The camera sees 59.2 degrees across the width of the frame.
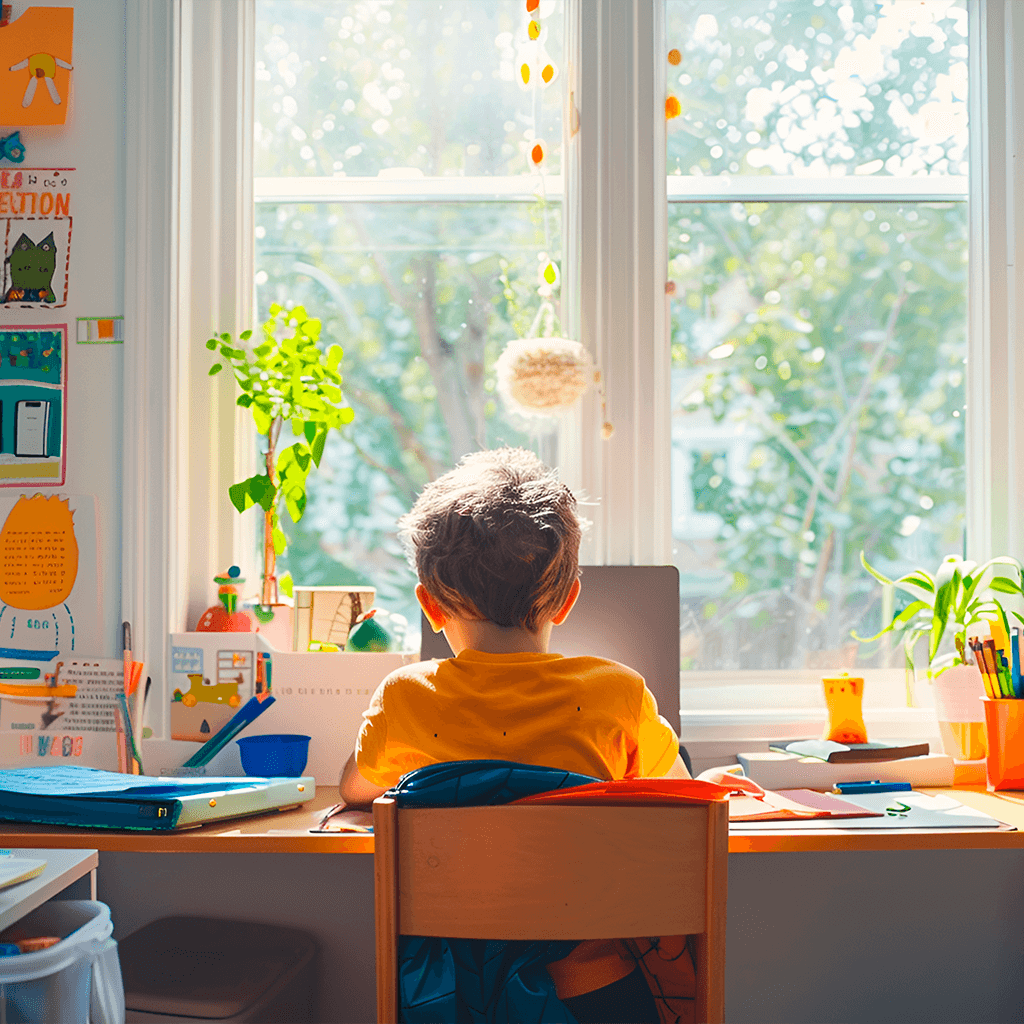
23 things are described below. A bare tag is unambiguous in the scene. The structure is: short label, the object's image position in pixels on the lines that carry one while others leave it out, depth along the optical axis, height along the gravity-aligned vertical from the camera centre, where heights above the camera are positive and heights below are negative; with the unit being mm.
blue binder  1205 -369
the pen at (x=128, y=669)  1514 -239
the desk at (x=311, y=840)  1179 -408
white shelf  914 -384
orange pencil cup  1527 -364
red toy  1663 -151
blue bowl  1489 -369
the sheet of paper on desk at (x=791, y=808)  1289 -410
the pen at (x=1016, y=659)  1570 -227
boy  1062 -169
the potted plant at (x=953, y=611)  1632 -155
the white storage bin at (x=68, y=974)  969 -492
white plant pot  1613 -329
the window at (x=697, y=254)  1814 +573
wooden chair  859 -328
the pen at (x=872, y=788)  1503 -432
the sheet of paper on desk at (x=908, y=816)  1258 -418
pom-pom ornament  1701 +300
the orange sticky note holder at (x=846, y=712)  1646 -332
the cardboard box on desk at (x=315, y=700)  1568 -291
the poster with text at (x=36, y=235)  1688 +561
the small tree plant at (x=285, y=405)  1682 +240
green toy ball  1623 -191
